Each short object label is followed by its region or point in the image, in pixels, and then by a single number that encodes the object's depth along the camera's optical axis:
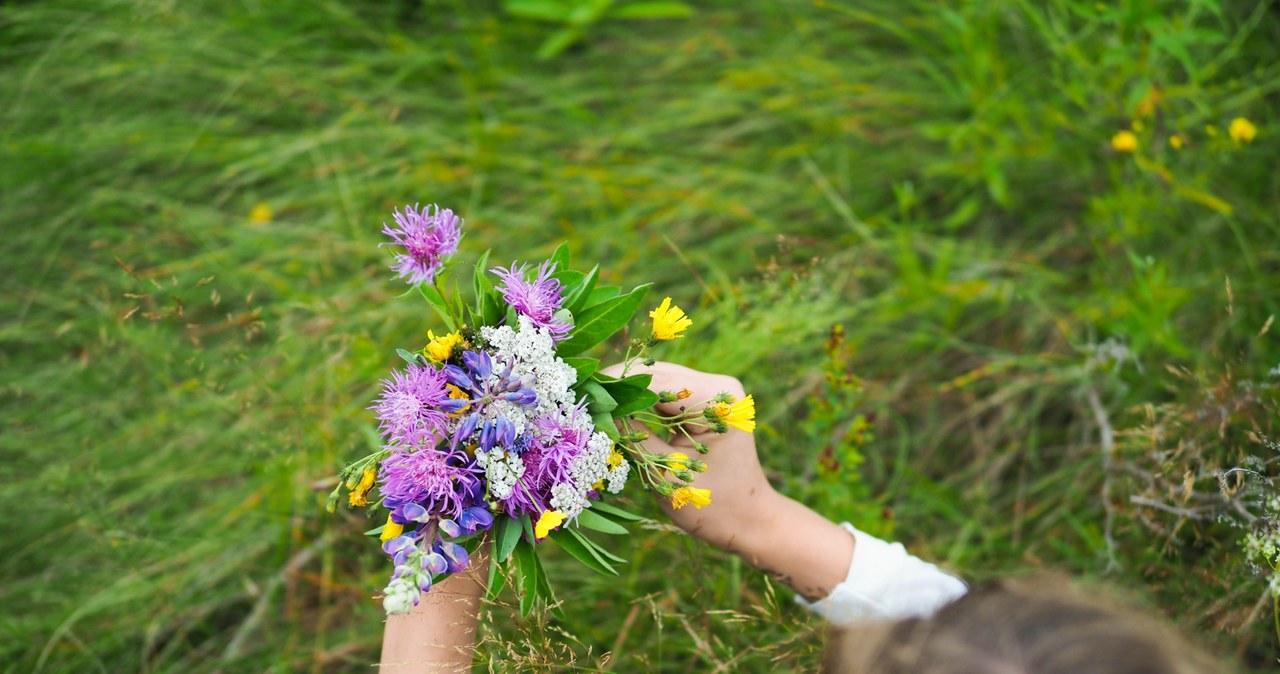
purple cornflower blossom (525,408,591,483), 0.83
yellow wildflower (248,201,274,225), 2.07
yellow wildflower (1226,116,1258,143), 1.53
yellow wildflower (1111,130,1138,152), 1.61
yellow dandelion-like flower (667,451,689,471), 0.86
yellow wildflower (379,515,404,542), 0.84
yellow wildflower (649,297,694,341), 0.90
